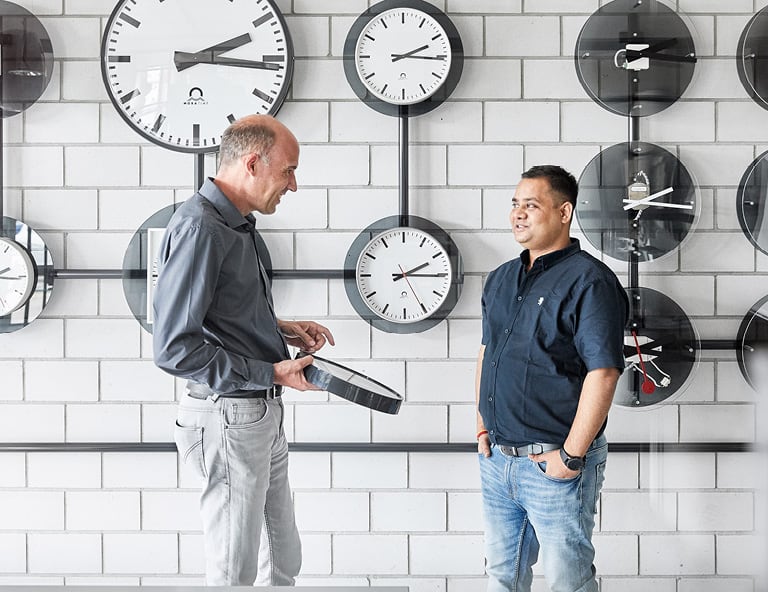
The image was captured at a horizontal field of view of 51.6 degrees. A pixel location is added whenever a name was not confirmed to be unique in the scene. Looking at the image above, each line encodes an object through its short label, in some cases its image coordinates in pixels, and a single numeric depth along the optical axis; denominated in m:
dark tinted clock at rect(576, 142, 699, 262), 2.43
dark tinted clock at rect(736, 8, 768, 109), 2.43
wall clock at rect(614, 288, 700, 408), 2.43
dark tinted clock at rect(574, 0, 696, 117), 2.42
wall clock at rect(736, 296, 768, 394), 2.45
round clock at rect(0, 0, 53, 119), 2.43
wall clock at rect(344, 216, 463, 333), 2.41
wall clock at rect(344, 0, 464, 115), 2.39
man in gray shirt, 1.71
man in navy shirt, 1.81
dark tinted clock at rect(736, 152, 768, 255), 2.44
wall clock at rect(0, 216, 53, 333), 2.41
